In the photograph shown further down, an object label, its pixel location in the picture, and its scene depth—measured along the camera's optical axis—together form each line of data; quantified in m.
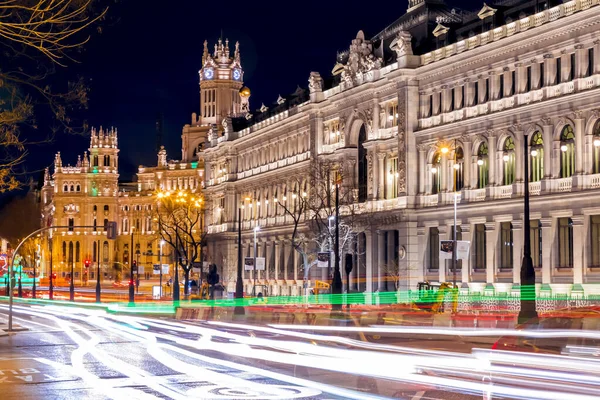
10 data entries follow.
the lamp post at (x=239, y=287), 61.53
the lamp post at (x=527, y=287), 31.64
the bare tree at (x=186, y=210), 91.29
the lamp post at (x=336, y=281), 49.44
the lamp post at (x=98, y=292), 86.69
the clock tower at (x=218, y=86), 190.62
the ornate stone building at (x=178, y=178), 193.25
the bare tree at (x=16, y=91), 16.75
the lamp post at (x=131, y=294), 77.51
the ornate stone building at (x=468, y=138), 57.91
